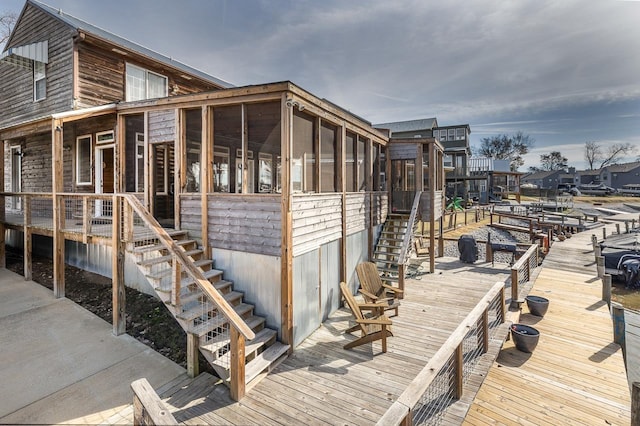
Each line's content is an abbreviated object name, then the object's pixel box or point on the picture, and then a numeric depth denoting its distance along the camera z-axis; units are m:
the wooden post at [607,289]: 7.61
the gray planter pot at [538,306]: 6.77
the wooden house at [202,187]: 5.40
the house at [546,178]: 63.72
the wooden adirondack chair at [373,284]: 7.28
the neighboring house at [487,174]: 33.12
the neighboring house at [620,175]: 56.49
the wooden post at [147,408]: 2.18
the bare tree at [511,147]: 55.66
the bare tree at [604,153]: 67.31
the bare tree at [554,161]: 69.69
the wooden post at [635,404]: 2.91
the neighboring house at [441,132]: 30.52
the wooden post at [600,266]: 9.48
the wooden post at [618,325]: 5.77
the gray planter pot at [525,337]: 5.26
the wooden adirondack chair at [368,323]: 5.45
